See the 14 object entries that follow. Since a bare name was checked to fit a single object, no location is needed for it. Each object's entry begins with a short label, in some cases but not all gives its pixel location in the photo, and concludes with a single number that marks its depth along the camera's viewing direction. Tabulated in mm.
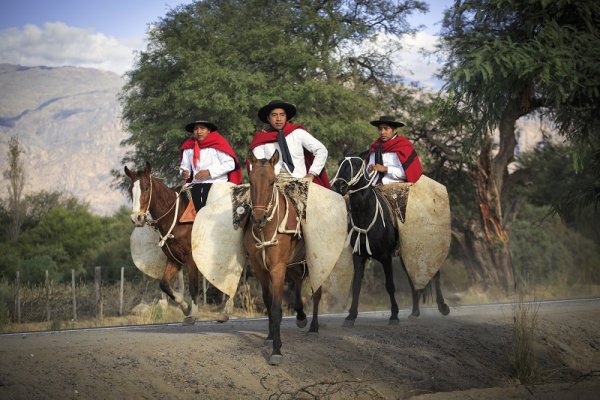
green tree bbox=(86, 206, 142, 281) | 31830
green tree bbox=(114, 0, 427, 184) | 25406
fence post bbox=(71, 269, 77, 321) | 20041
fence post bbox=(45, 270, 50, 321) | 20423
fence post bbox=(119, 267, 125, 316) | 21016
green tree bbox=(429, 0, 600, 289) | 9414
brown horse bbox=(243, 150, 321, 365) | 9328
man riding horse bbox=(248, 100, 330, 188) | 11164
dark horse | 12328
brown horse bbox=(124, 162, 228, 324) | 12375
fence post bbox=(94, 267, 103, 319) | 20812
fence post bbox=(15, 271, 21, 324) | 20078
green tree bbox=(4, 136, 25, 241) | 46281
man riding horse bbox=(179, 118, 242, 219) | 13062
